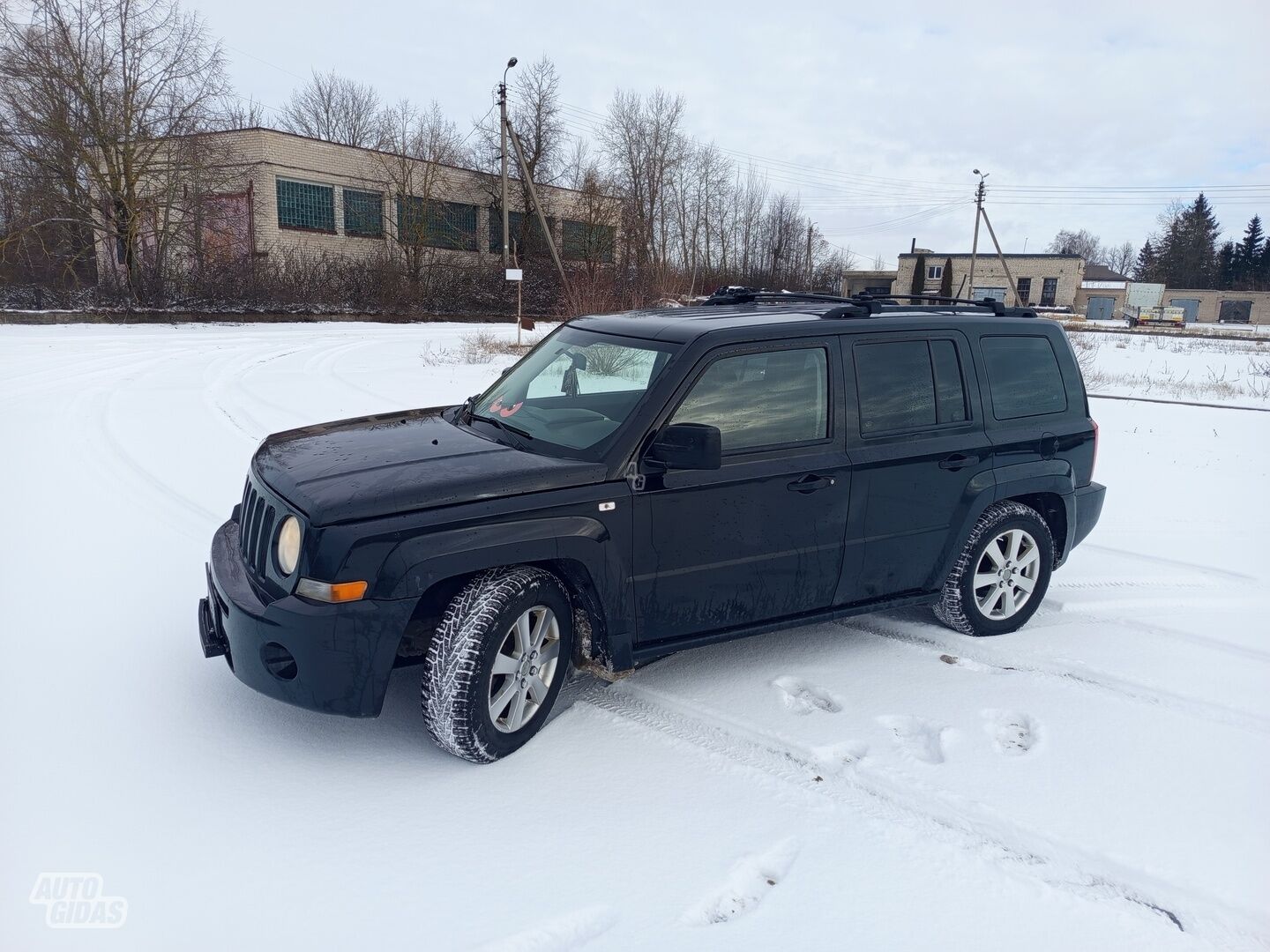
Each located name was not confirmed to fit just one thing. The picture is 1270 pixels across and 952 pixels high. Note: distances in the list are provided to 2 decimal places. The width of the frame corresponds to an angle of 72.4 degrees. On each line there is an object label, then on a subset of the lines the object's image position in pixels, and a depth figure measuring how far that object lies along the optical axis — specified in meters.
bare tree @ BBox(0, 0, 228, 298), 27.02
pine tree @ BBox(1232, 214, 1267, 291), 87.03
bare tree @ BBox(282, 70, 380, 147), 66.38
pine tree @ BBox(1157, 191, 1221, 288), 91.94
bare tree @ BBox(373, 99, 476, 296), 44.25
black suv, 3.22
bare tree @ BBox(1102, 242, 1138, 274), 132.50
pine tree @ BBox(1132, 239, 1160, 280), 97.81
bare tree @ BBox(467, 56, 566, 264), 47.44
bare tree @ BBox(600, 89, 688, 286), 54.59
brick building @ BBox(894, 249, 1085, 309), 76.44
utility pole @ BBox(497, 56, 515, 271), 31.17
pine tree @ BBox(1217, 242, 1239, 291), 88.75
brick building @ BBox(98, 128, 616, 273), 39.22
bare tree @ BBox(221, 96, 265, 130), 32.36
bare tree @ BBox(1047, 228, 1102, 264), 132.50
